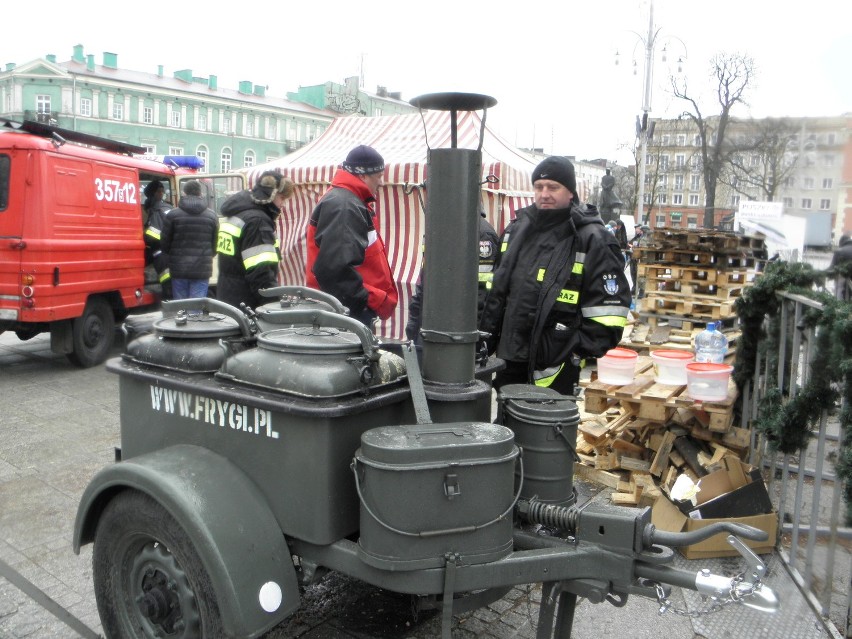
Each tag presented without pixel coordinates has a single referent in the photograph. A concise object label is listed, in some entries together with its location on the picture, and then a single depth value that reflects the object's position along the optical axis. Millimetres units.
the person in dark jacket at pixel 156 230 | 8914
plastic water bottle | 5184
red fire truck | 7156
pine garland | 2848
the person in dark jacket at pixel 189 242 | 8305
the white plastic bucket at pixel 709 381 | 4297
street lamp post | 17125
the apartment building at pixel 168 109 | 54594
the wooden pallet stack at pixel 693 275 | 8023
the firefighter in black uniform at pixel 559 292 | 3723
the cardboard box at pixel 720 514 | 3766
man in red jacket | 4262
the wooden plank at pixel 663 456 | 4465
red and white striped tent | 9188
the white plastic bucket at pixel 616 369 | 4809
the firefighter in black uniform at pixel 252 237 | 5387
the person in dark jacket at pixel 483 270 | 4588
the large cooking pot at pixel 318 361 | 2324
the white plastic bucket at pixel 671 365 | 4758
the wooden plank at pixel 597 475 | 4730
